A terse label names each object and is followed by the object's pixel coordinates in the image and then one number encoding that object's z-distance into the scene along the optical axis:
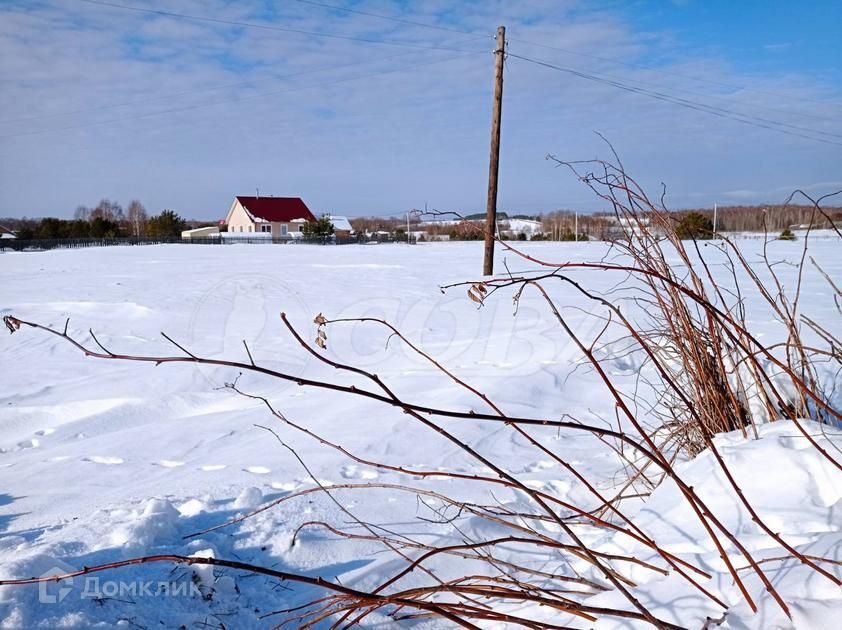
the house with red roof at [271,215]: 50.09
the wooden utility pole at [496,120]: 11.77
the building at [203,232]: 52.89
